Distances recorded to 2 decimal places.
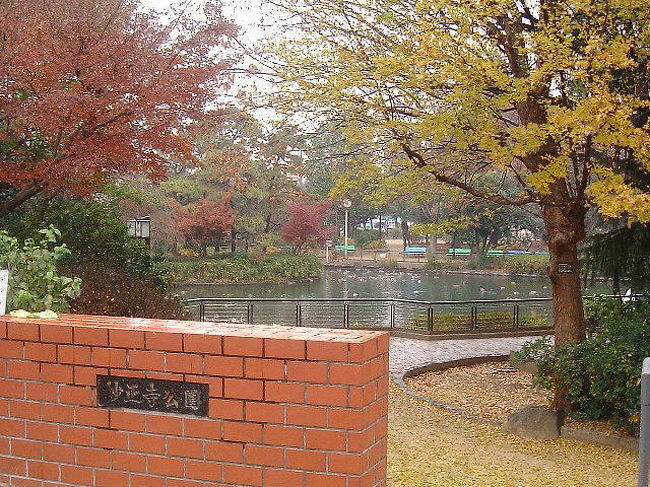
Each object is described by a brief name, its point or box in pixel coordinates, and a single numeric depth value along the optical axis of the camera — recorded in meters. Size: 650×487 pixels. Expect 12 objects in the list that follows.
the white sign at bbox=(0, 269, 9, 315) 4.25
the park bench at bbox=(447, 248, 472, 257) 42.89
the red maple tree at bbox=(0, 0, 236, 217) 8.03
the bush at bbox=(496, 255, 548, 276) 37.19
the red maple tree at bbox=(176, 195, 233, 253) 33.47
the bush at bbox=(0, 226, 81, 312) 5.20
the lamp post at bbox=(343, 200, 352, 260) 42.00
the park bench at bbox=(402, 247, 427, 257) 45.82
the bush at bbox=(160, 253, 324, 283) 34.56
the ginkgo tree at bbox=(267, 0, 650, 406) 6.69
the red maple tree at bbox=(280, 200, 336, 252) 36.56
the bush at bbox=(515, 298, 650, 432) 7.26
